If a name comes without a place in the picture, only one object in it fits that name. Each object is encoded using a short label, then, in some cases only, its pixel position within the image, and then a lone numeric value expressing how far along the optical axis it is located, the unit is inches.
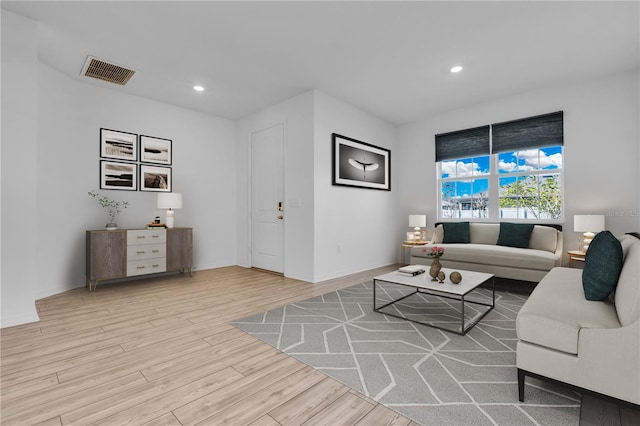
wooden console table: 149.3
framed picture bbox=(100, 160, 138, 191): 166.7
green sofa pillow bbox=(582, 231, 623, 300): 72.2
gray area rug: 59.6
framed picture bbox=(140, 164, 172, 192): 181.0
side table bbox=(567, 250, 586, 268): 143.8
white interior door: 193.2
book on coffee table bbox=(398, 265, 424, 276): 118.8
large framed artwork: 183.6
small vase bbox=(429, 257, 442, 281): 110.5
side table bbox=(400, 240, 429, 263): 206.2
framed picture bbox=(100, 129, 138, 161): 166.4
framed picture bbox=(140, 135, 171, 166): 180.9
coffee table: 98.4
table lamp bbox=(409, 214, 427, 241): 210.8
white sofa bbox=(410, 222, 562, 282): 145.6
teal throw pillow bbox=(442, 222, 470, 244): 189.5
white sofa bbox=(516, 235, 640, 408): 52.4
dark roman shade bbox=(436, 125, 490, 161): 194.9
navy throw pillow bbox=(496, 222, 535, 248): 167.2
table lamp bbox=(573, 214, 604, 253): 144.3
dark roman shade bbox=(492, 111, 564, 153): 168.4
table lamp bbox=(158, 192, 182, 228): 176.4
